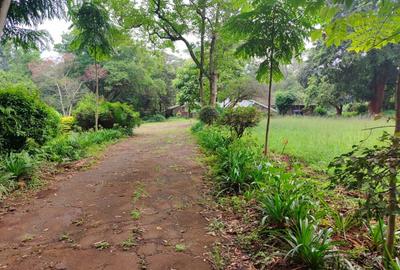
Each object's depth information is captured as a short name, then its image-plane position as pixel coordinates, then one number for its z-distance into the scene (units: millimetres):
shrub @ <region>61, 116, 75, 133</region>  11445
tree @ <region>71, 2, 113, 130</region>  8458
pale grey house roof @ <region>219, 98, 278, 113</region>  25955
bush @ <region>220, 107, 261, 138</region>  7328
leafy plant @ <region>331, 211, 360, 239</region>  2827
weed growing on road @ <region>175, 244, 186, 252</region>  2848
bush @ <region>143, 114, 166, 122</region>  31278
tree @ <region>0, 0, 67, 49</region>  6465
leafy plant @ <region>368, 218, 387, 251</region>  2430
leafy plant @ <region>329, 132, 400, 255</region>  1662
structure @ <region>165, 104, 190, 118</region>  37050
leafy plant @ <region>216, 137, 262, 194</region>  4391
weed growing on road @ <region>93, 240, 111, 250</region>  2883
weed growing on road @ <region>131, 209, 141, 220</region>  3621
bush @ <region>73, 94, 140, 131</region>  12156
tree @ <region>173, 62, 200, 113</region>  23594
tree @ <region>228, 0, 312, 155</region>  5055
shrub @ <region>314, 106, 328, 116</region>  28070
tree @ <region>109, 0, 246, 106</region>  12781
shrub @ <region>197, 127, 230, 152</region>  7442
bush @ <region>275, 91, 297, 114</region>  31203
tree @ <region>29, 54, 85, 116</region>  24281
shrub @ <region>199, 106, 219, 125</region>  13061
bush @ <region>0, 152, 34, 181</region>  4793
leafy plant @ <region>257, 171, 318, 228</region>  2929
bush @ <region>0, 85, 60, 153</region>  5605
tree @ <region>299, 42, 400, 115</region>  21109
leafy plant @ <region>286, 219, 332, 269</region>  2287
